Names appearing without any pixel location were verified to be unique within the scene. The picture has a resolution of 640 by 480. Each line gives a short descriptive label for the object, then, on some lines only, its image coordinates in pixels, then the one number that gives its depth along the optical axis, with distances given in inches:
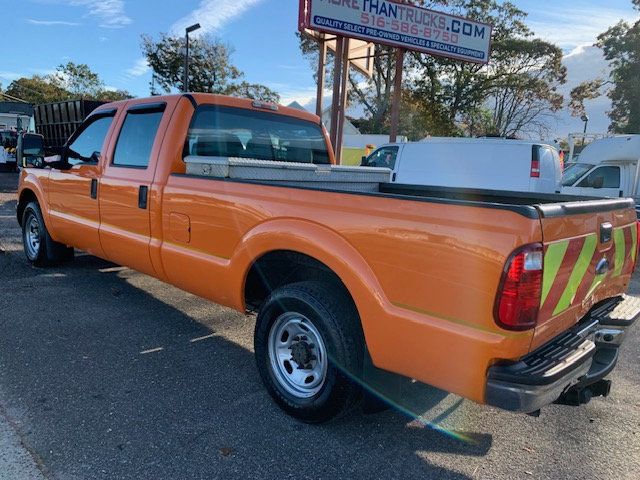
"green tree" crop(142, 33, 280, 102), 1380.4
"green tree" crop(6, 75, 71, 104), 2044.9
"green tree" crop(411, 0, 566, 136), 1285.7
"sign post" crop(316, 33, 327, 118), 600.9
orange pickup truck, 84.0
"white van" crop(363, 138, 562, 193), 404.2
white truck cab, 430.0
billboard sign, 511.2
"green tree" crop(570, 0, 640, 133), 1294.3
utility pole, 759.1
